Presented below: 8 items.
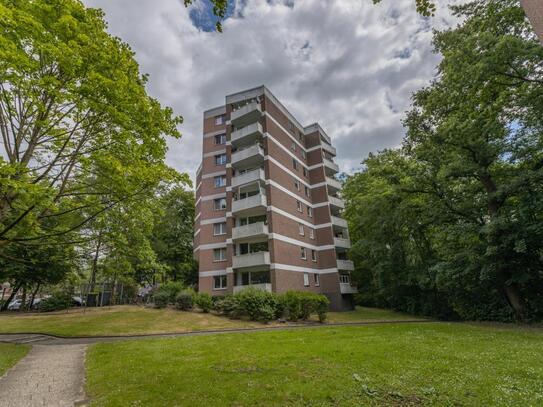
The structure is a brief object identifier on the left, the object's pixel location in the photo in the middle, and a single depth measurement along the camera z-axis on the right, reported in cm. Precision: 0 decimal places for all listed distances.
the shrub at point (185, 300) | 2391
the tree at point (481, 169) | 1188
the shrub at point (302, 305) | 2112
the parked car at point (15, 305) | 3610
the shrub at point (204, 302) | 2322
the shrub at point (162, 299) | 2547
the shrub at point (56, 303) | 2817
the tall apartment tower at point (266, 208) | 2717
